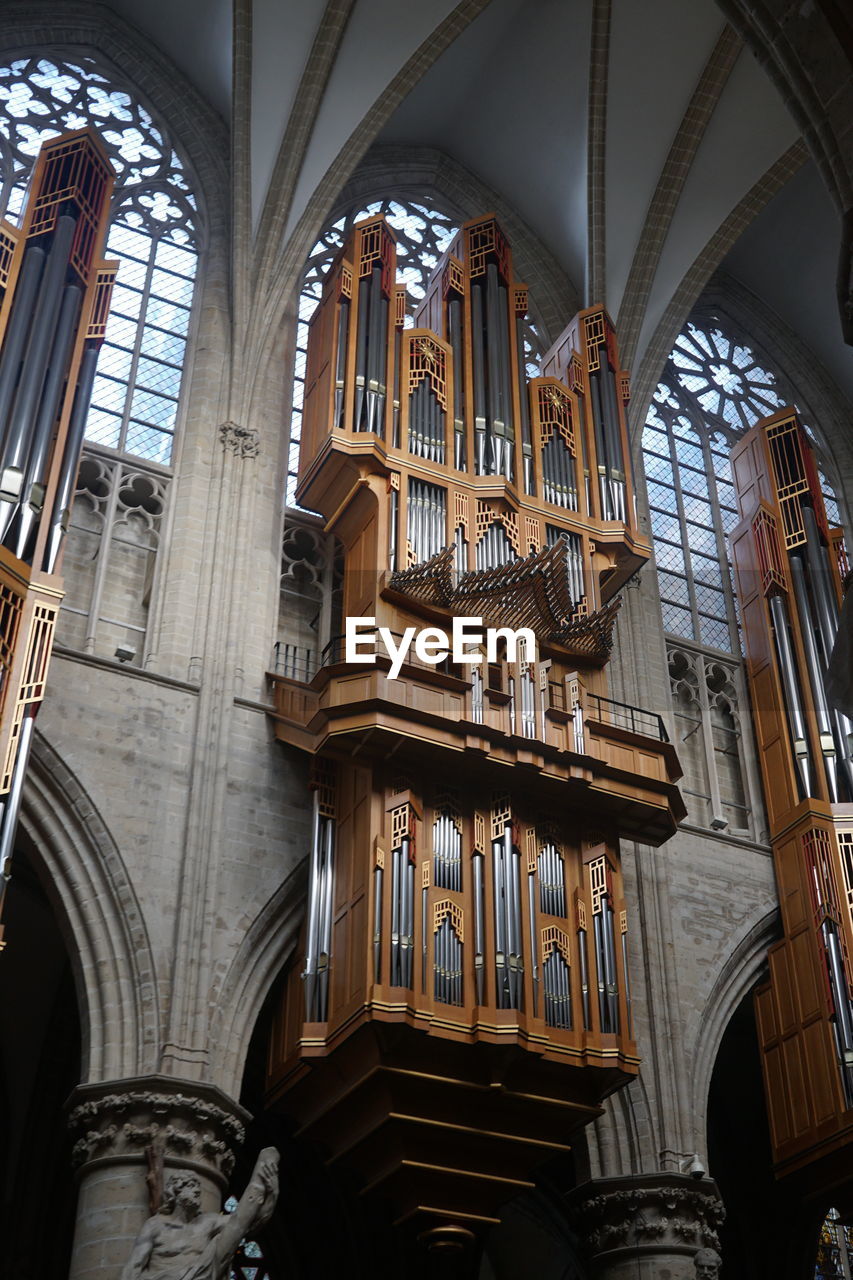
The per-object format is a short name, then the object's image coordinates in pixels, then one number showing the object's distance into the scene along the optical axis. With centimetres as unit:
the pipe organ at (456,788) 1255
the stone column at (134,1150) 1139
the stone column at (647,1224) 1368
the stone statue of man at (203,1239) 1045
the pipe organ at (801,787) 1483
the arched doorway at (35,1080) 1533
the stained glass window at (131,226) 1666
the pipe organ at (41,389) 1170
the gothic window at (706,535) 1786
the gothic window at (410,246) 1958
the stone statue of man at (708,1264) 1317
